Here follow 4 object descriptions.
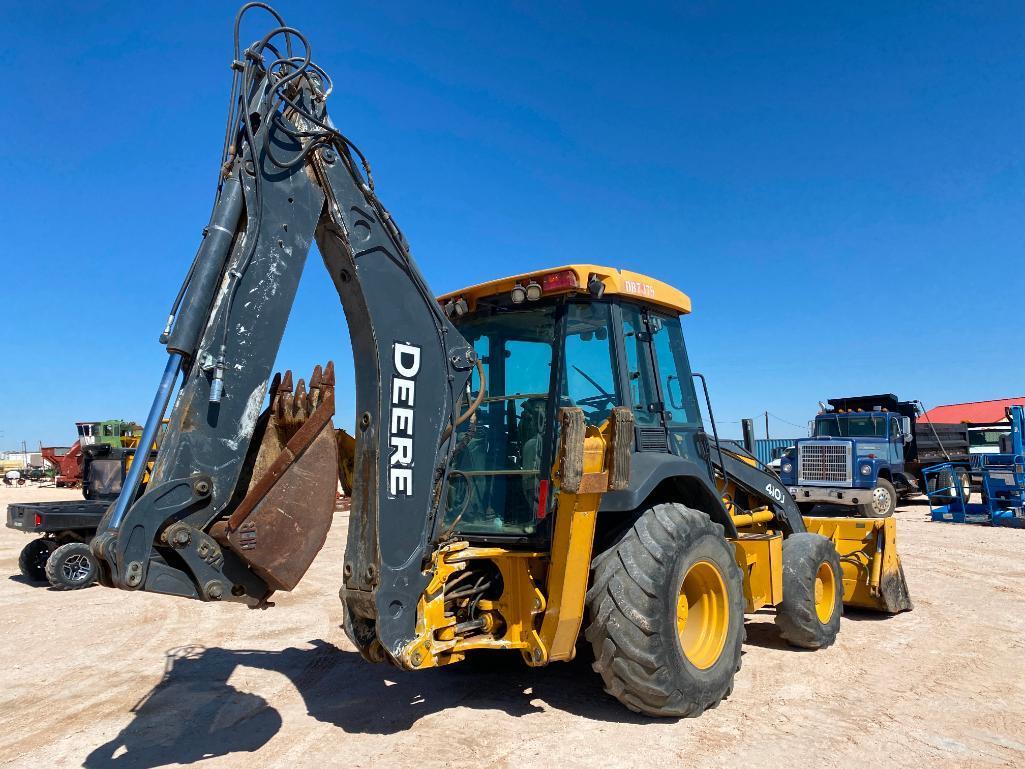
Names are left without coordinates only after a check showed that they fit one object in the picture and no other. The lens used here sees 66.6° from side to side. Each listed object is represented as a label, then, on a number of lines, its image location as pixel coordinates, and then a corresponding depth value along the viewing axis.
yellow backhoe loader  3.55
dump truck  16.97
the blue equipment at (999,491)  16.12
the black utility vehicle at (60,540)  10.30
